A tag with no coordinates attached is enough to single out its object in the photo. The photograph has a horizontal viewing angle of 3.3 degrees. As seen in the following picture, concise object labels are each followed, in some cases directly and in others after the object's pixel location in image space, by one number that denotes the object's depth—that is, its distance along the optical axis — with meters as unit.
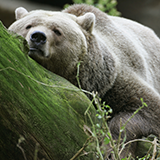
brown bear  16.17
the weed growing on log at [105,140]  15.57
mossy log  15.57
